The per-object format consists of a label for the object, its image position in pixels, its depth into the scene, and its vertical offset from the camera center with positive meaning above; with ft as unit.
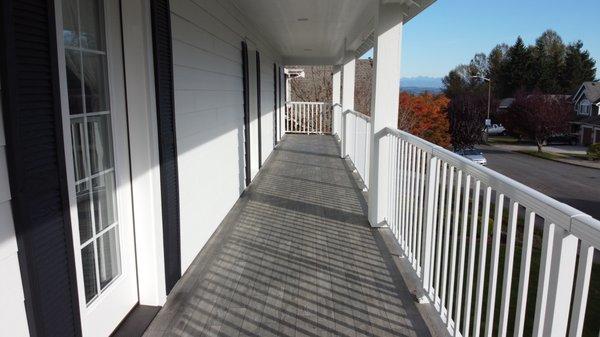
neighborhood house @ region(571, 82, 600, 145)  114.82 -5.84
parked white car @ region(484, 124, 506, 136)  149.87 -12.89
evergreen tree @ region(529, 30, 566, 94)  154.51 +8.05
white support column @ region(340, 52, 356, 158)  30.83 +0.72
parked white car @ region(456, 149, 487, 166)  78.57 -11.25
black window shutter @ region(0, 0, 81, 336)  4.21 -0.71
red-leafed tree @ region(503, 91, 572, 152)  107.24 -5.77
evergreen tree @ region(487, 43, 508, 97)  166.40 +9.42
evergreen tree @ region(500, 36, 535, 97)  156.35 +8.10
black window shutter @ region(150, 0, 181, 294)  7.91 -0.80
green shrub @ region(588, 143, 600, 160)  89.76 -11.85
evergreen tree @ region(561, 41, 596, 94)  153.89 +7.76
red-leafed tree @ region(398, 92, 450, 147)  73.83 -4.36
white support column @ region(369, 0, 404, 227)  12.84 -0.01
